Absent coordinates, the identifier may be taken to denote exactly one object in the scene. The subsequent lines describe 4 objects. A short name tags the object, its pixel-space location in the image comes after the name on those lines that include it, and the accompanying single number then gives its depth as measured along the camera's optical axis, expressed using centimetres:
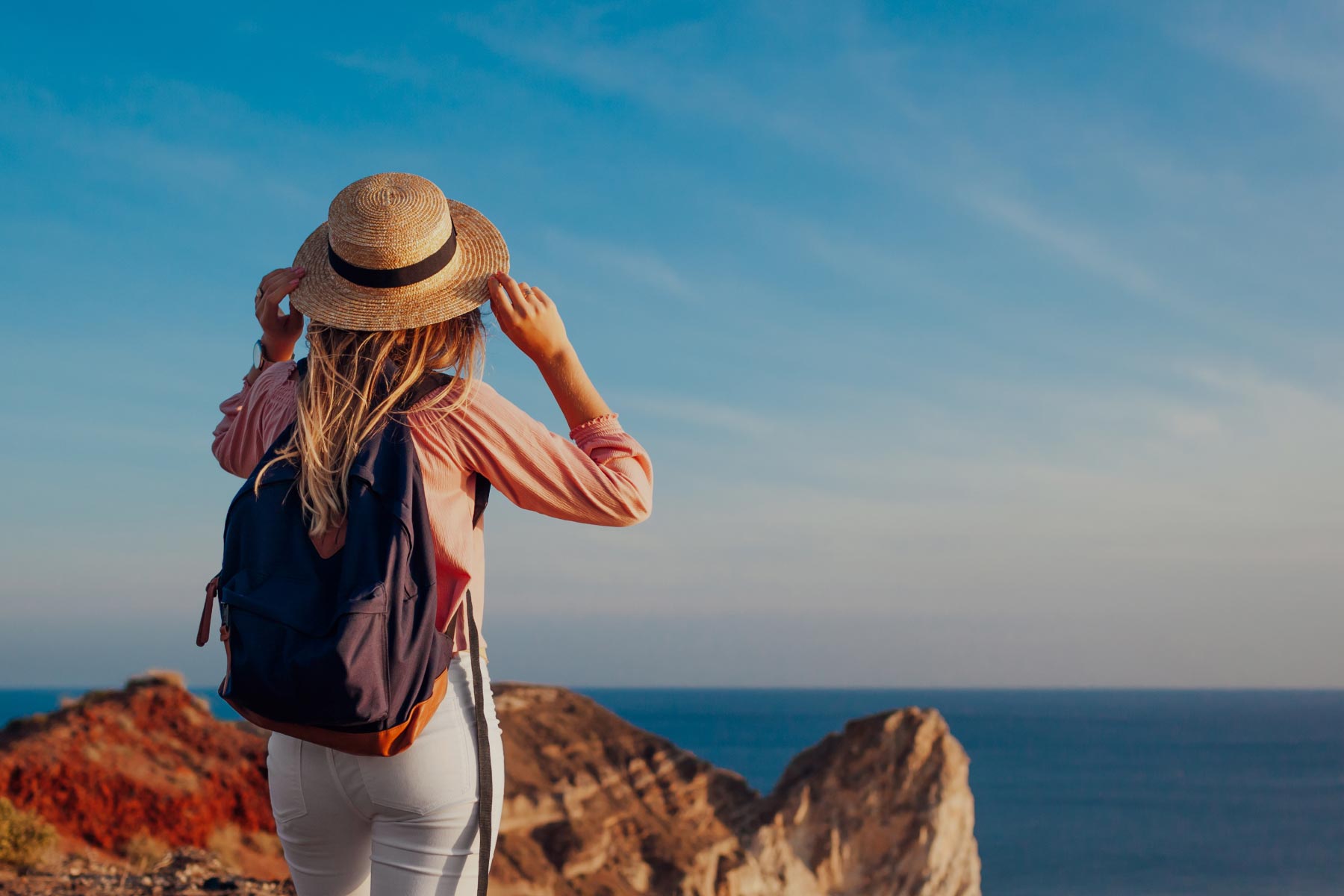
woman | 218
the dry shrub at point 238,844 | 891
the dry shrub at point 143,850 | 821
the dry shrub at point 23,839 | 731
